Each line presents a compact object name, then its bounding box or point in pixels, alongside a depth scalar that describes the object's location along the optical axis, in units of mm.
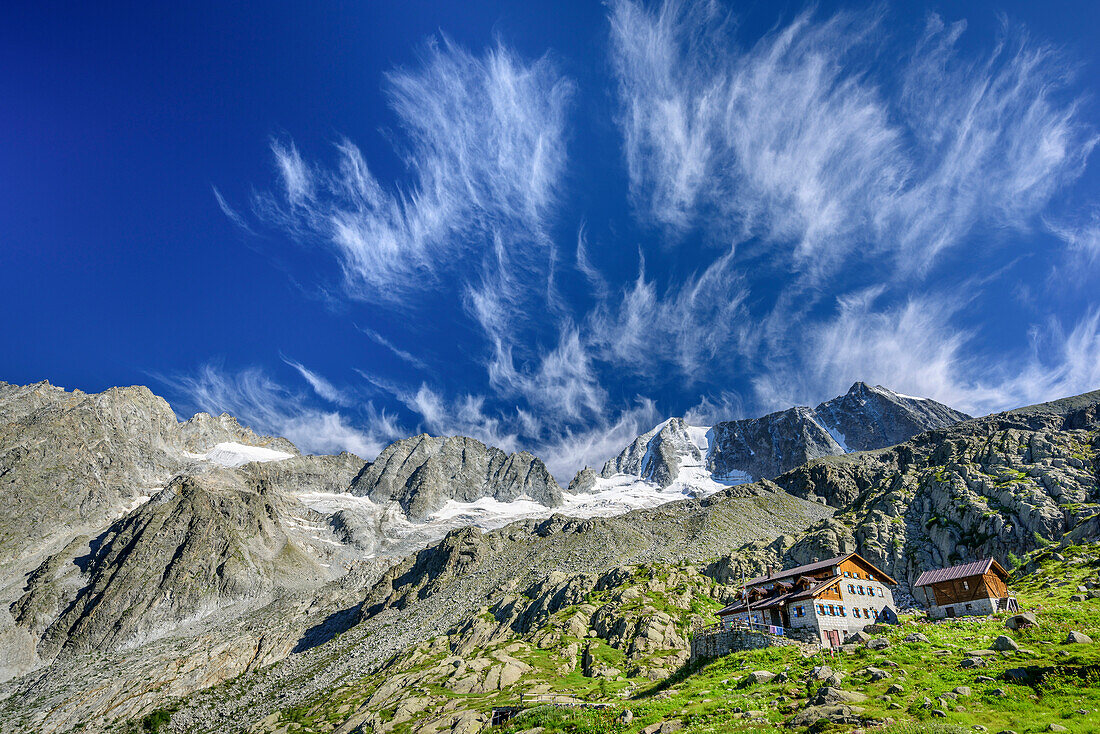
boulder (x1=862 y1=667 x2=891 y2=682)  29633
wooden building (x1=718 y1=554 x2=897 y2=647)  49594
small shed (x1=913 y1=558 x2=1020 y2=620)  54969
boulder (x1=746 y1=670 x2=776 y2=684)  35062
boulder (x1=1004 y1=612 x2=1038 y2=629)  38312
